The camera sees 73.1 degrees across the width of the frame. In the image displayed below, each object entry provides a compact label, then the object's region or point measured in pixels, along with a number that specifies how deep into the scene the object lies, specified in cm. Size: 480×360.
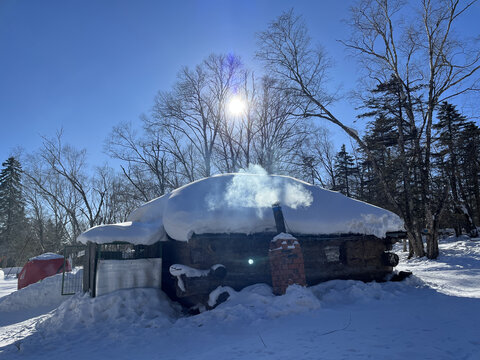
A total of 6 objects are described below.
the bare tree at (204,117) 2339
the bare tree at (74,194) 2778
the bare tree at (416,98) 1605
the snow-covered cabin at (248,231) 754
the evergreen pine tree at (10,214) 3953
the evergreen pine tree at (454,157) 2040
